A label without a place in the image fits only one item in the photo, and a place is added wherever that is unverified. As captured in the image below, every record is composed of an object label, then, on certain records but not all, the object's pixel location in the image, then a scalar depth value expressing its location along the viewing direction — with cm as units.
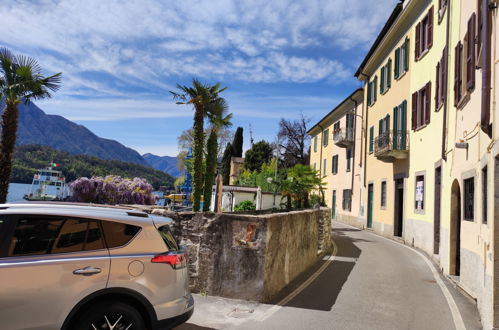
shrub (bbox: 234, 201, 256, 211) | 2947
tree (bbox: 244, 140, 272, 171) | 6786
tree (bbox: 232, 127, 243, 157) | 7888
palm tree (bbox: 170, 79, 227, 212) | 1769
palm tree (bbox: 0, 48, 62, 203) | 1395
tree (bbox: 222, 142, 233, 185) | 6184
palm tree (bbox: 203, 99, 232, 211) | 1833
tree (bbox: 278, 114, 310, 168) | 5656
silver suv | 398
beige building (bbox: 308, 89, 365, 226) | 2759
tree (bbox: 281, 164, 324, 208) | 2295
